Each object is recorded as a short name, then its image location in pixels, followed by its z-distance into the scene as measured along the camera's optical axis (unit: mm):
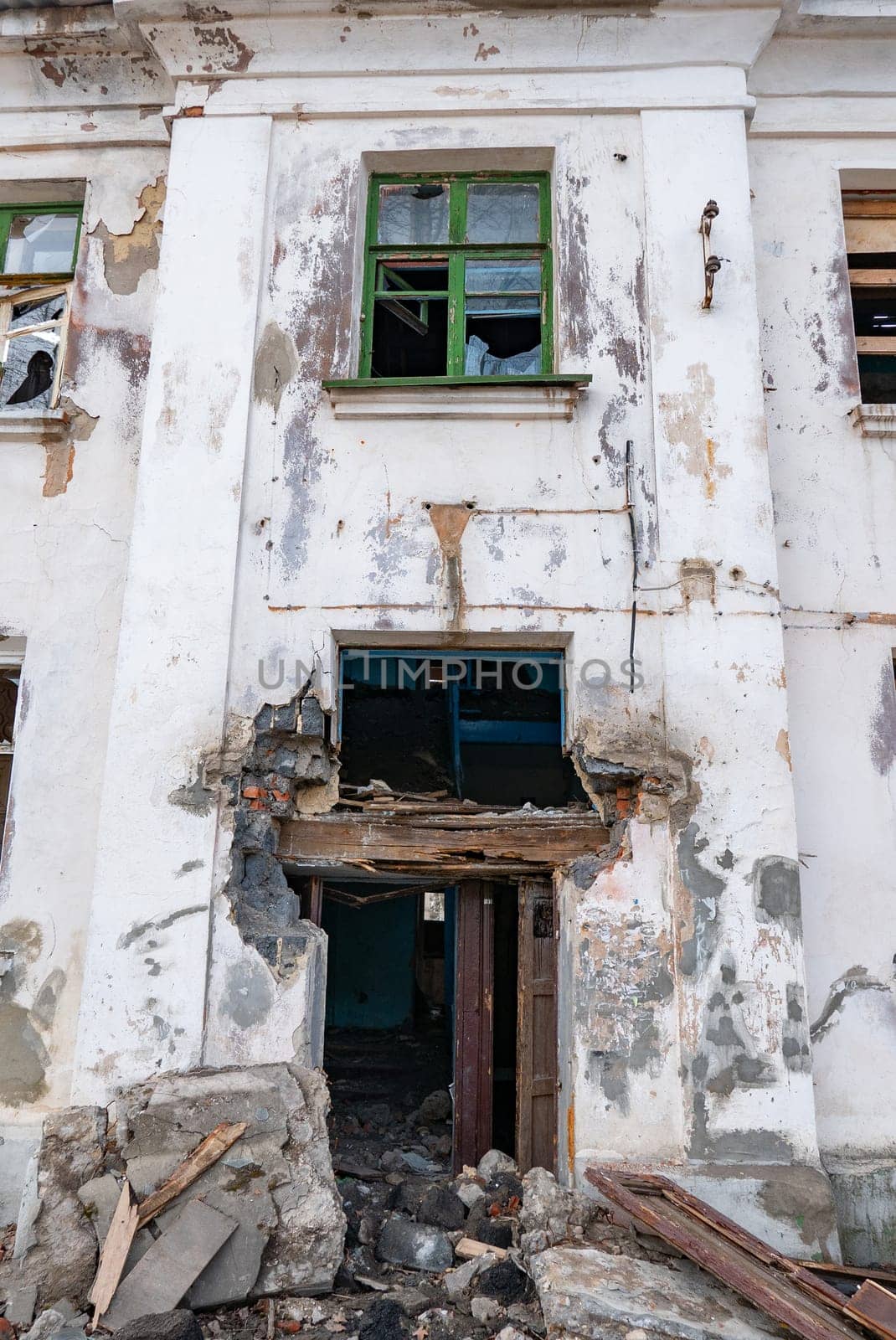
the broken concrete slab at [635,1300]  3609
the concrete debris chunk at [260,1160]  4230
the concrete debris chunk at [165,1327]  3722
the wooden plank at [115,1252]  4039
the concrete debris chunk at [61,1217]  4172
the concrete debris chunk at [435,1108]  7352
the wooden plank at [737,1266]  3488
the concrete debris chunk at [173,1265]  4016
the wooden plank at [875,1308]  3439
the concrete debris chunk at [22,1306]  4023
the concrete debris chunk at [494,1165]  5184
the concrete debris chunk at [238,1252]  4129
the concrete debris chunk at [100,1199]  4301
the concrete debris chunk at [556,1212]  4438
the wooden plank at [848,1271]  4289
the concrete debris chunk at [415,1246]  4477
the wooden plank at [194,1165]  4300
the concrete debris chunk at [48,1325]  3916
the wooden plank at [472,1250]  4473
